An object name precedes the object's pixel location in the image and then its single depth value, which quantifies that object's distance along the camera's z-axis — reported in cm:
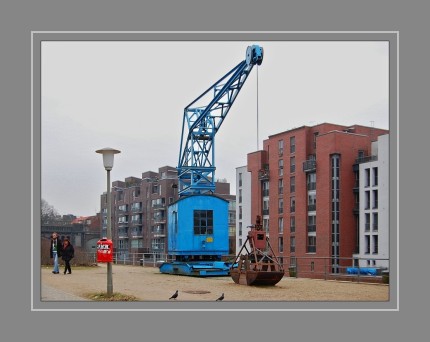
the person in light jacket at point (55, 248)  1758
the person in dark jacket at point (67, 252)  1814
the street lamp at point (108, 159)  1346
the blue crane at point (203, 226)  2158
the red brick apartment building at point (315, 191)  4872
